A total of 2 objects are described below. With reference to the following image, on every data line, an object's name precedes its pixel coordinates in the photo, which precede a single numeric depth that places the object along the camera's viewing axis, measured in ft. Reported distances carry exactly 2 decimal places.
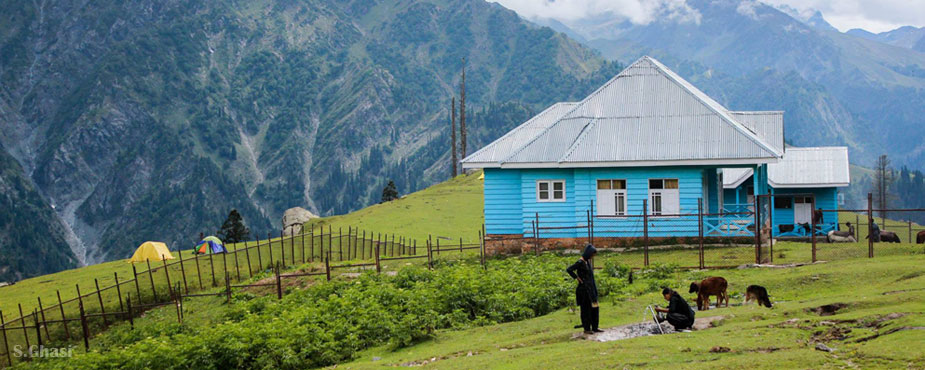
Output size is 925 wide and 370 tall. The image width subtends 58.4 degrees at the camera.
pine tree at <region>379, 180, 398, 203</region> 266.67
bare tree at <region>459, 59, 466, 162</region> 281.95
